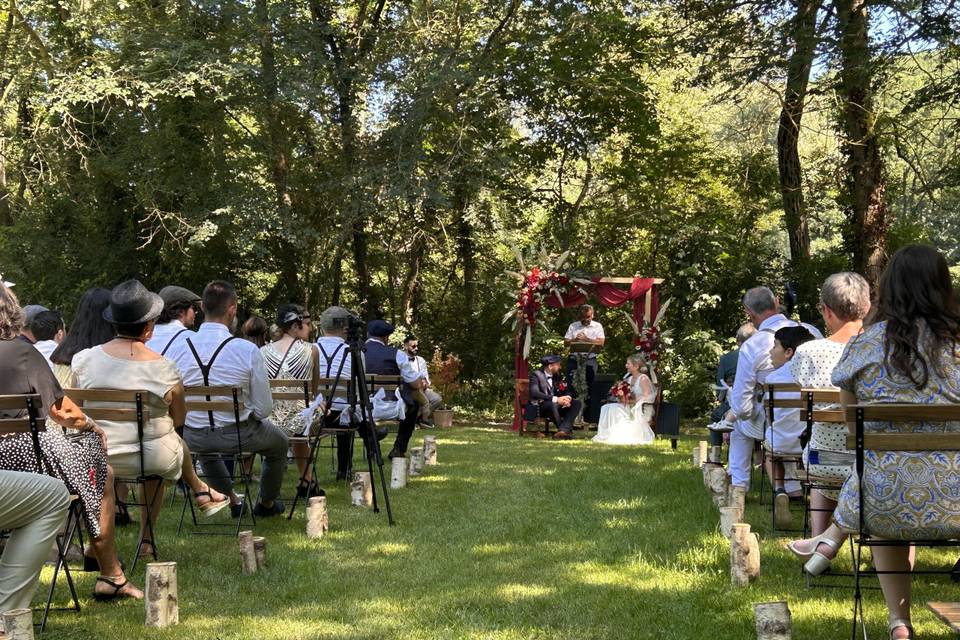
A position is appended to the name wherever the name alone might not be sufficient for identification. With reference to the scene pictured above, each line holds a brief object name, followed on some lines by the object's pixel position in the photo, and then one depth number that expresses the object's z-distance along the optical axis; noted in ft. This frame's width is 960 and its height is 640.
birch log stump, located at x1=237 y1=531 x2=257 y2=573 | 20.94
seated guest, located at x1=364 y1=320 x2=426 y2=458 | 37.14
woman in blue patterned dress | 14.01
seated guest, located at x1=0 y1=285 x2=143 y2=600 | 15.89
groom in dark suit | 56.80
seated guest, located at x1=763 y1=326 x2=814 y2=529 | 25.63
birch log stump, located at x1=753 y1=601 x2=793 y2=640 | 14.56
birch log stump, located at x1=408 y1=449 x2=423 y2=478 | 37.73
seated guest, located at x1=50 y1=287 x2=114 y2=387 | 22.43
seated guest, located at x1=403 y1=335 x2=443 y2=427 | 54.55
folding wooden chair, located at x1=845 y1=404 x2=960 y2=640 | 13.93
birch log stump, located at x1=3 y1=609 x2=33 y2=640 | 13.53
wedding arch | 58.18
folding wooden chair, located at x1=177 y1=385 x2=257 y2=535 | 24.54
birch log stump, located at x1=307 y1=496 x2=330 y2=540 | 24.84
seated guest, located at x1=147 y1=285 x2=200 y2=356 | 27.09
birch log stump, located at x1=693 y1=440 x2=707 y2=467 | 39.45
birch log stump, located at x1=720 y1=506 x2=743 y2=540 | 23.31
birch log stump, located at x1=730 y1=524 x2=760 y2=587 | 19.33
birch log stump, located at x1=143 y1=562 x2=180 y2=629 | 16.67
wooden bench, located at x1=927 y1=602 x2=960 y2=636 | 11.61
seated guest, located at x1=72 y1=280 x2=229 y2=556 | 19.85
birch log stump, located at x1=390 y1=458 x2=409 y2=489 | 33.65
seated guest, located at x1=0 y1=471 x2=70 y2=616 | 15.20
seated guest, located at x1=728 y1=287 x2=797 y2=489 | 27.27
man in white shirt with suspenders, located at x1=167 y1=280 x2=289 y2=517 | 25.61
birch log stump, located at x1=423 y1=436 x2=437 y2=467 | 40.70
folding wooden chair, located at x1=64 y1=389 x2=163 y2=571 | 19.70
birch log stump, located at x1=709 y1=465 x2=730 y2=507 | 28.82
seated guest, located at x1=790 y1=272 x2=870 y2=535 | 20.20
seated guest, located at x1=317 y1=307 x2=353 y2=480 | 32.81
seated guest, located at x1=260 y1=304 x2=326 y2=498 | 30.66
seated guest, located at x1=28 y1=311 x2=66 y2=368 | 26.04
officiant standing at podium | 57.36
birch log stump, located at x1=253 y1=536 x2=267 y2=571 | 21.09
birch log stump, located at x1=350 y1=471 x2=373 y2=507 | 29.60
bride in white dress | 52.06
